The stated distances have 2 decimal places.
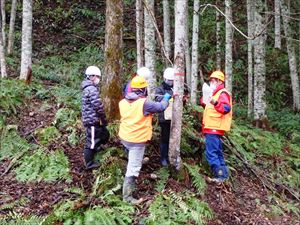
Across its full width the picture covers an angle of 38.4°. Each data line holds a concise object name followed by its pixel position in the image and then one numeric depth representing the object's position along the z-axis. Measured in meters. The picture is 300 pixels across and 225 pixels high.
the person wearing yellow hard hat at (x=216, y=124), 8.44
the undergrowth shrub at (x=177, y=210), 6.80
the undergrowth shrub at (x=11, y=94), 10.77
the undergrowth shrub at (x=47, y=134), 9.37
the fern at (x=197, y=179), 7.95
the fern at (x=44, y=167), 8.12
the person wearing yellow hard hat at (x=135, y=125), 7.19
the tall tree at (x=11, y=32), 16.94
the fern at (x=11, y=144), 9.16
